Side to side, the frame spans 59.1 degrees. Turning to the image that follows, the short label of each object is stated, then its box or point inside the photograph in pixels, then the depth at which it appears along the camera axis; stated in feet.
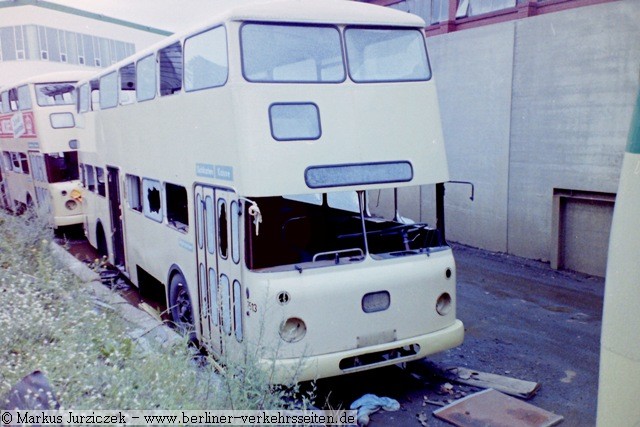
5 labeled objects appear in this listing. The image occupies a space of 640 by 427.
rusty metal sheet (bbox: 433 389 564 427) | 18.44
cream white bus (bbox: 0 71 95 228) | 49.55
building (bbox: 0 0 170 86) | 108.88
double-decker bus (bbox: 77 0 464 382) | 18.37
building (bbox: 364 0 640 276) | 36.11
